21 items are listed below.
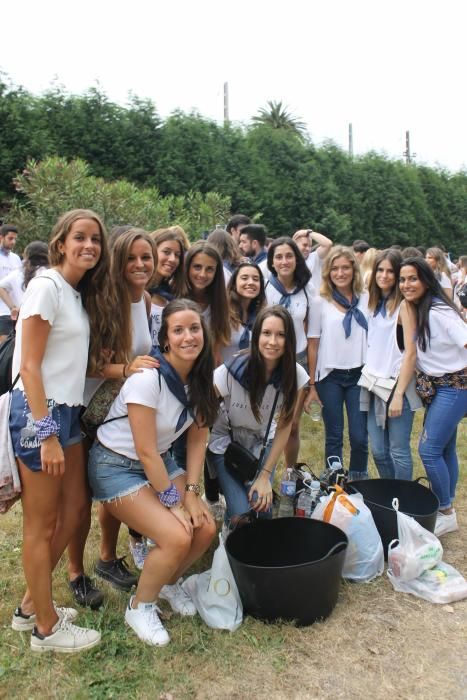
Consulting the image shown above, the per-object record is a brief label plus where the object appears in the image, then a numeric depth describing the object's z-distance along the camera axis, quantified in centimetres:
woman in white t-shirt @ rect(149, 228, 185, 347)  365
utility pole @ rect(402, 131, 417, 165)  3928
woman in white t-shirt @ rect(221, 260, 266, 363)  395
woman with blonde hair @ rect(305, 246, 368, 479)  429
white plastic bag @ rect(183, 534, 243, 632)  287
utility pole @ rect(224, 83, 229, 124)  3176
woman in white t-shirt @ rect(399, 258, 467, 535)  366
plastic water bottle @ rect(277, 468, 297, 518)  363
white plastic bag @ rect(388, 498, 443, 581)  319
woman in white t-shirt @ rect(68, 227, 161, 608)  282
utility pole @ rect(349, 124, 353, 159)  4219
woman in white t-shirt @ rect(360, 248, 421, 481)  381
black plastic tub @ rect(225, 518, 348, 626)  277
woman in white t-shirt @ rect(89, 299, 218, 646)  274
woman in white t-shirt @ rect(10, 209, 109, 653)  236
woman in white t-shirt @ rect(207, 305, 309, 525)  335
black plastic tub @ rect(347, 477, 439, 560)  343
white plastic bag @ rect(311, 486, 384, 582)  327
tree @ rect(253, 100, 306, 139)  3703
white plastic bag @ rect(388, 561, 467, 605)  314
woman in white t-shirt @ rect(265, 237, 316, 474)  439
